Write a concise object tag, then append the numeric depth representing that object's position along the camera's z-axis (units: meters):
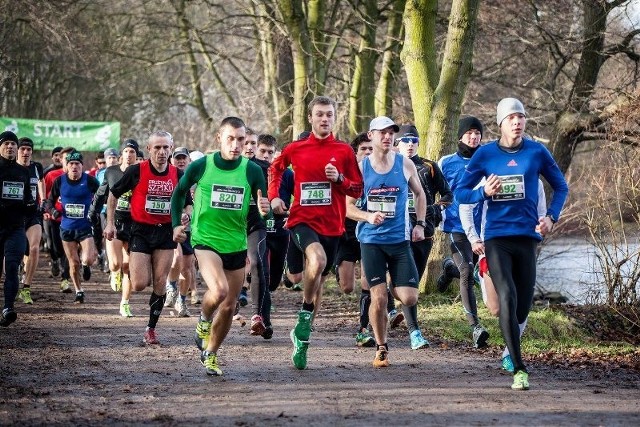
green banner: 32.59
